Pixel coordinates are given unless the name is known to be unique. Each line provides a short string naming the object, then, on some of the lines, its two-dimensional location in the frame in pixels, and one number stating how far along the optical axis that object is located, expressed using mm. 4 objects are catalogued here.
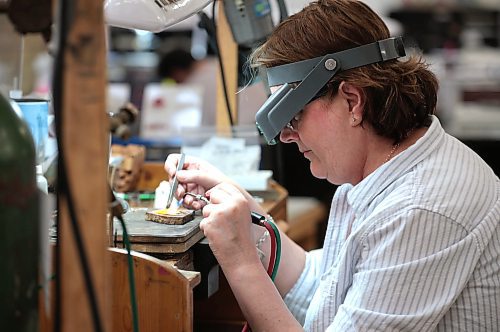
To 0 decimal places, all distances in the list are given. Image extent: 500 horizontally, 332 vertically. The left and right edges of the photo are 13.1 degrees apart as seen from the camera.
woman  2707
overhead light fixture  2829
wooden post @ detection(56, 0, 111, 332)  2342
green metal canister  2388
